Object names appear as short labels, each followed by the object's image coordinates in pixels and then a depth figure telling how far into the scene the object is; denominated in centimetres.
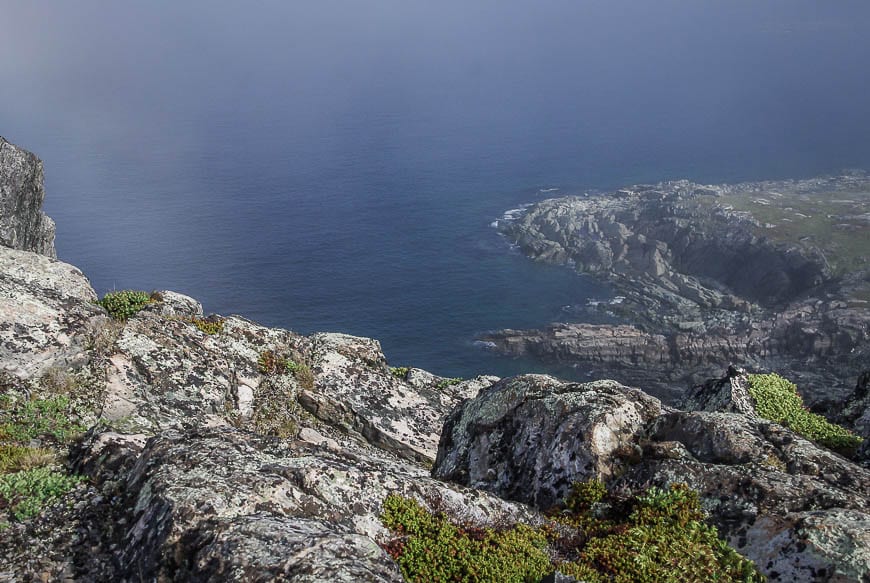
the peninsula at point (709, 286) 12269
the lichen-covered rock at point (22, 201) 3269
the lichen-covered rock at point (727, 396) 2025
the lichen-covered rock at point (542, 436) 1484
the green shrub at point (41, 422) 1557
